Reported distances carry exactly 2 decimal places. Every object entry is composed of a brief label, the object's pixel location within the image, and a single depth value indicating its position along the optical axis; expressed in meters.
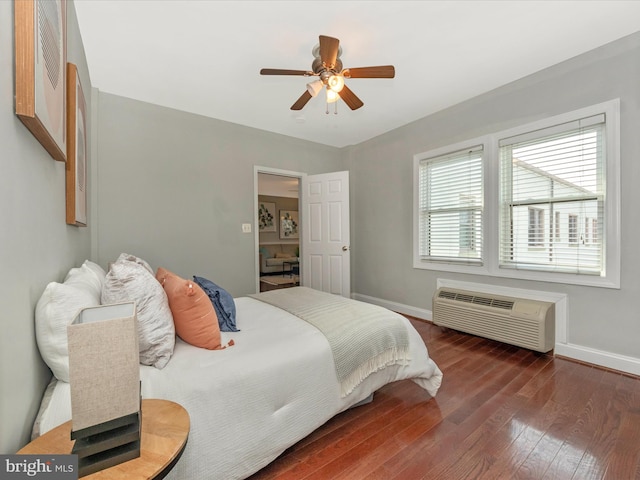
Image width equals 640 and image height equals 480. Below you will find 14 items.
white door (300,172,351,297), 4.07
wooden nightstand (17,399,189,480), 0.67
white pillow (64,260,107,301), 1.27
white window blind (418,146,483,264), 3.22
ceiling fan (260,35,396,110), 2.03
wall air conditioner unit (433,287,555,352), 2.55
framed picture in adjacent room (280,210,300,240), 8.74
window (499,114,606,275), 2.41
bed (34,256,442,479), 1.12
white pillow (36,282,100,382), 0.94
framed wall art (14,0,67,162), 0.81
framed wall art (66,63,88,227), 1.54
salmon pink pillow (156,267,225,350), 1.42
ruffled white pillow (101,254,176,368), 1.24
